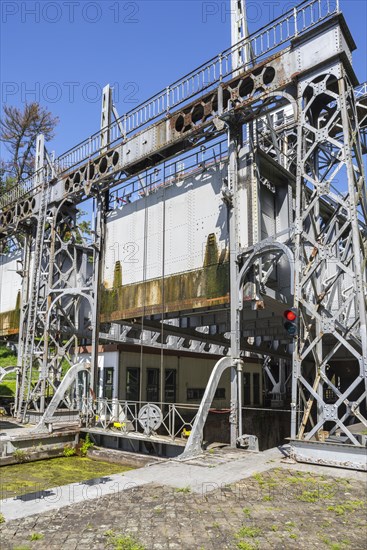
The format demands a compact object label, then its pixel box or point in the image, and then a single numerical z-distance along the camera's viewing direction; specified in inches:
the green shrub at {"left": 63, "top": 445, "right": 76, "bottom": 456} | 573.9
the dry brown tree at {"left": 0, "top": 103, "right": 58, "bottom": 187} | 1654.8
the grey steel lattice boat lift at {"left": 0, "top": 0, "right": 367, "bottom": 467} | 432.8
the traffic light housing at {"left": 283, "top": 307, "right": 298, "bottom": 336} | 405.6
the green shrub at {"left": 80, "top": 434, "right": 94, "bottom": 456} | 575.8
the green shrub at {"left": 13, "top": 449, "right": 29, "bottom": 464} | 522.7
